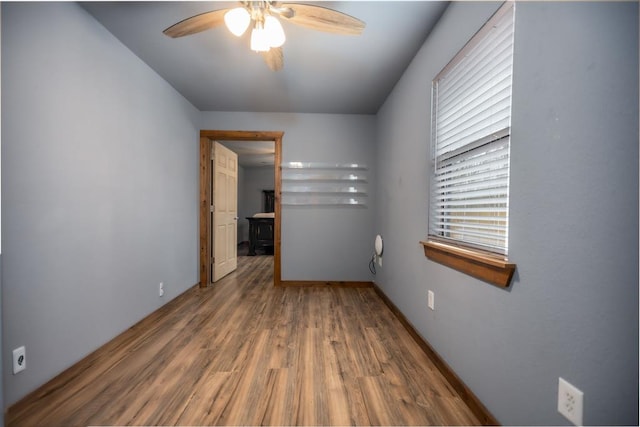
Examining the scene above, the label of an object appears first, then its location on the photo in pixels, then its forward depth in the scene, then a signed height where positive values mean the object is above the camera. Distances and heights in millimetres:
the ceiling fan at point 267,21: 1350 +1003
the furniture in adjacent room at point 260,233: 6129 -584
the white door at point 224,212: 3686 -72
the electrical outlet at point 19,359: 1299 -768
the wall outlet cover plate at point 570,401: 812 -598
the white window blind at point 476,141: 1176 +373
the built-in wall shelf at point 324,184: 3564 +326
